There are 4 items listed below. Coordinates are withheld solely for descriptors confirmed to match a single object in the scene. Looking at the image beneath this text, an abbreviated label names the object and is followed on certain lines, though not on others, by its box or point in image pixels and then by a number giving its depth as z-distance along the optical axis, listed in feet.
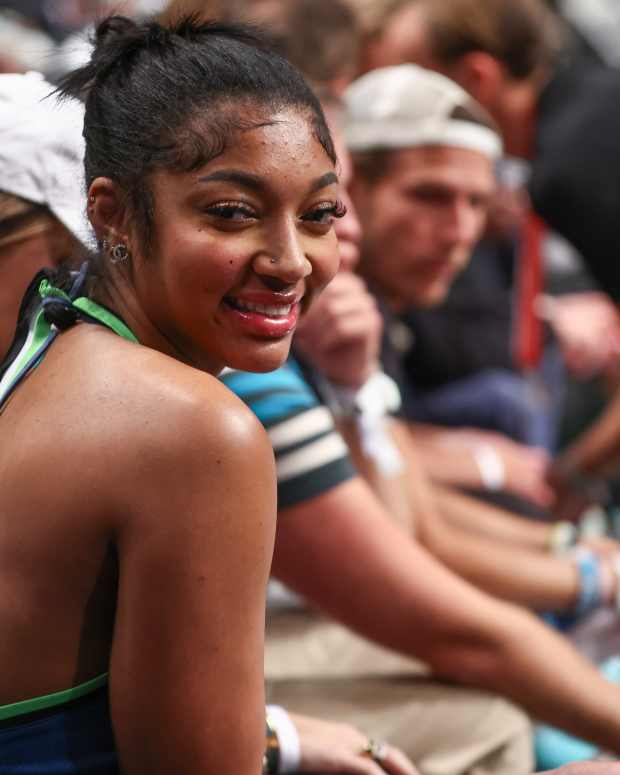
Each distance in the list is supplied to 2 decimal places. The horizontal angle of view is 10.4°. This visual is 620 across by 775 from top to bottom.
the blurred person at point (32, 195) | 9.64
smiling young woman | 8.55
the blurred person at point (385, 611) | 10.12
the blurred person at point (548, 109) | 13.51
